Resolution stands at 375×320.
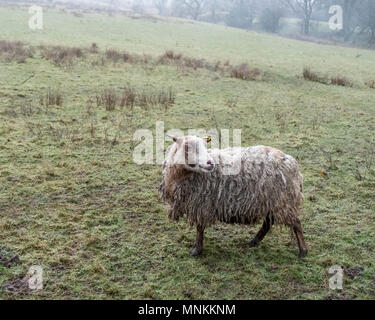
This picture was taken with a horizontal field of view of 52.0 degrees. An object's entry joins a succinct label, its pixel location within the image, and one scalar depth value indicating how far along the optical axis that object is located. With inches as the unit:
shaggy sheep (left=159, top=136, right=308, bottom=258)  172.7
